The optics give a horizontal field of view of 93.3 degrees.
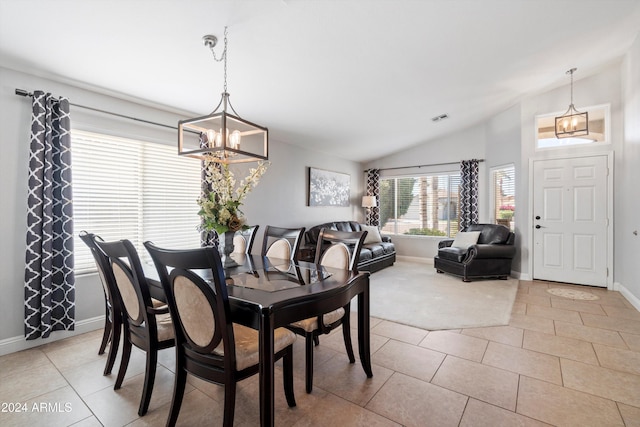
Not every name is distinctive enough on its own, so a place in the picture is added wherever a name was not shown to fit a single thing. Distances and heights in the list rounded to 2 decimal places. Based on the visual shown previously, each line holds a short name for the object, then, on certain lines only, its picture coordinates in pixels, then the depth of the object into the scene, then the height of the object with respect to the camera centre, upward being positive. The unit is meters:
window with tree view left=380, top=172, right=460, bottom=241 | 6.59 +0.13
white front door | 4.49 -0.16
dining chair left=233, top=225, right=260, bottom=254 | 3.10 -0.32
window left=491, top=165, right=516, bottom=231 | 5.49 +0.30
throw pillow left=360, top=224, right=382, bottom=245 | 6.28 -0.50
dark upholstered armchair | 4.88 -0.73
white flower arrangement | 2.26 +0.05
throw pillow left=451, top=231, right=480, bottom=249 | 5.38 -0.53
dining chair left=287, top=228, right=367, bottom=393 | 1.99 -0.72
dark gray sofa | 4.99 -0.71
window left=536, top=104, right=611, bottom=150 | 4.46 +1.25
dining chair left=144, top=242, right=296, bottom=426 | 1.39 -0.59
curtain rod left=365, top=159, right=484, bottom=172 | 6.31 +1.01
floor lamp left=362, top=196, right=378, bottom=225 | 7.11 +0.20
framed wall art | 5.95 +0.48
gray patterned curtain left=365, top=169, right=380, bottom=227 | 7.38 +0.48
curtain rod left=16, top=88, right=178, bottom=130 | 2.53 +1.00
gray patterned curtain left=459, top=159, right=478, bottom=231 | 6.03 +0.36
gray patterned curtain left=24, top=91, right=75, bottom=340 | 2.56 -0.11
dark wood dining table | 1.40 -0.45
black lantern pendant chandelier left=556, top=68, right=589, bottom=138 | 4.18 +1.20
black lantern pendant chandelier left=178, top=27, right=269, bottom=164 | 2.04 +0.53
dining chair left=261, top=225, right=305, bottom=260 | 2.81 -0.32
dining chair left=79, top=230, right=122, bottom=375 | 2.05 -0.59
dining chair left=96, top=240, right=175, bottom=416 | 1.73 -0.63
